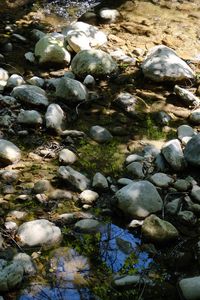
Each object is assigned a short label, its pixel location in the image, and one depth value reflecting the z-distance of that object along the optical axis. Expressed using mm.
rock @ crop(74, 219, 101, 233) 3688
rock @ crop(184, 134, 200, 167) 4383
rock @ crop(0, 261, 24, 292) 3045
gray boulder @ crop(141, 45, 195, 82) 5895
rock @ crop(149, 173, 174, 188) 4223
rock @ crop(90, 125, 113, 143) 4914
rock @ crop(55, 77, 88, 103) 5367
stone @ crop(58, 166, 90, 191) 4137
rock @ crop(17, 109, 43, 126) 4910
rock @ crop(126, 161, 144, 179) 4355
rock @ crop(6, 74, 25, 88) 5582
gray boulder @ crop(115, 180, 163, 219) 3793
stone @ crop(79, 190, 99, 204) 3969
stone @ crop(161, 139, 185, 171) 4418
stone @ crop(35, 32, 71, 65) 6254
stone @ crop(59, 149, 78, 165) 4477
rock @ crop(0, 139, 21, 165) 4391
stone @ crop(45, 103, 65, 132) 4880
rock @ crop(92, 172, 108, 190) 4148
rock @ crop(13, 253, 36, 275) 3244
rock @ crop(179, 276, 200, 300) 3071
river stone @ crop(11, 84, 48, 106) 5219
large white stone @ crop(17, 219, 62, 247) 3486
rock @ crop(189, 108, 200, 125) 5266
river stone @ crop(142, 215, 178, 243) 3580
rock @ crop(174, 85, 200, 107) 5578
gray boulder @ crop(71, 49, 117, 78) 5965
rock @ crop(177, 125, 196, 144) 4946
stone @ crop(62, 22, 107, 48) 6973
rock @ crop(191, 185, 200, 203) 4035
